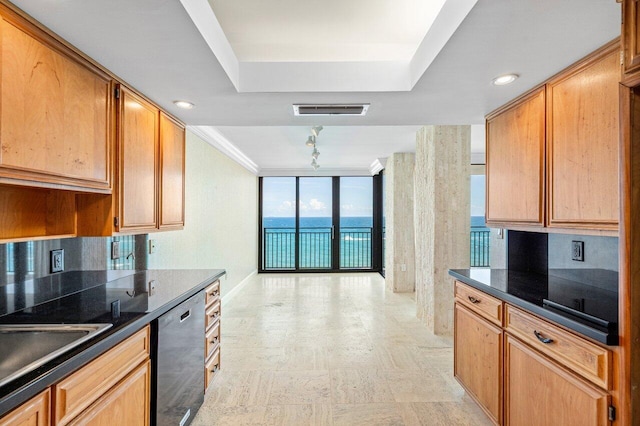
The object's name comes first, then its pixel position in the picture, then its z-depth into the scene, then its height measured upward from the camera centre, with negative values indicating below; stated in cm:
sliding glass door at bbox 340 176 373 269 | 811 -1
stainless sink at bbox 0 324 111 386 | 113 -50
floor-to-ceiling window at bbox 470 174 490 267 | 820 -67
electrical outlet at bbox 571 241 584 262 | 226 -24
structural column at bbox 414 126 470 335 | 391 +1
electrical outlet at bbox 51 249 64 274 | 198 -26
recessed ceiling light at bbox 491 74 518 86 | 197 +80
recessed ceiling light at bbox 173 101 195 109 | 245 +81
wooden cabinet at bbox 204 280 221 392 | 255 -92
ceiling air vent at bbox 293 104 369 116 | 245 +77
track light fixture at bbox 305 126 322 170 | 396 +100
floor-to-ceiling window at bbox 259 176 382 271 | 809 -20
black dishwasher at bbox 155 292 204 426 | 184 -88
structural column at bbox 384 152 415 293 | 604 -13
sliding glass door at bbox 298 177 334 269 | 818 -15
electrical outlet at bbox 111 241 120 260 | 254 -25
